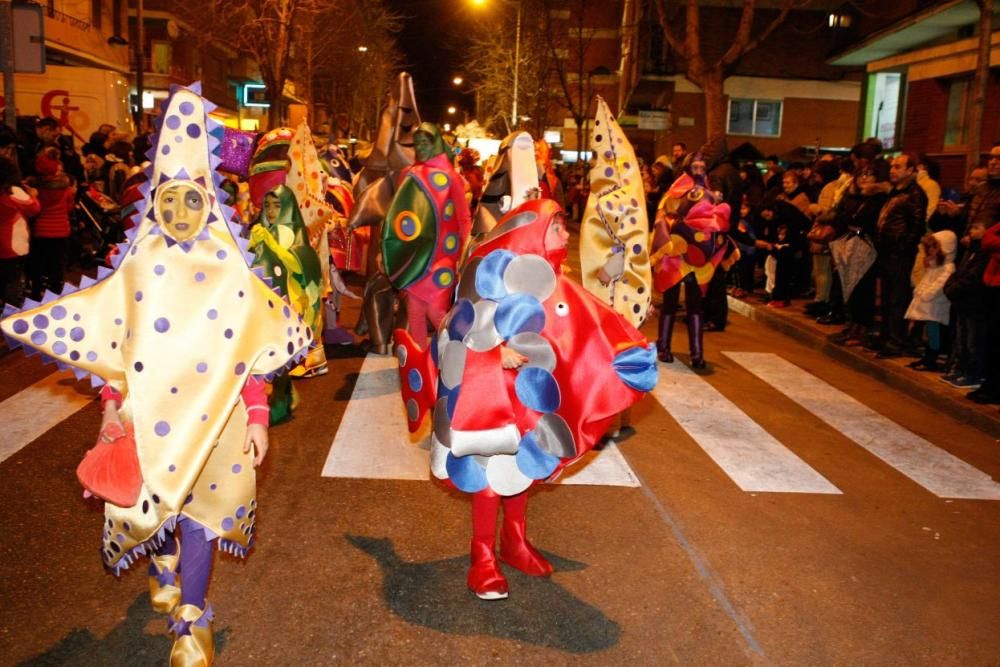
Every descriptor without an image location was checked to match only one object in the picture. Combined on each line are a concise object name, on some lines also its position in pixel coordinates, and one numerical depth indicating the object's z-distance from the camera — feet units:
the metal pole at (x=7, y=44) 32.60
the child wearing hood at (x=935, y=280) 31.58
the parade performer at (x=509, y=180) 22.70
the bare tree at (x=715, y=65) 59.57
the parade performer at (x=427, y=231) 28.63
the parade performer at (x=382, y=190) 32.22
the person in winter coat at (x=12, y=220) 32.12
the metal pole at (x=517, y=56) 128.26
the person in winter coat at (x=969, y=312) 28.58
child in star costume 11.43
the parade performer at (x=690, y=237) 30.32
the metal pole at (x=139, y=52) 78.18
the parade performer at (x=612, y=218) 23.80
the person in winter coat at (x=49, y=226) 36.65
